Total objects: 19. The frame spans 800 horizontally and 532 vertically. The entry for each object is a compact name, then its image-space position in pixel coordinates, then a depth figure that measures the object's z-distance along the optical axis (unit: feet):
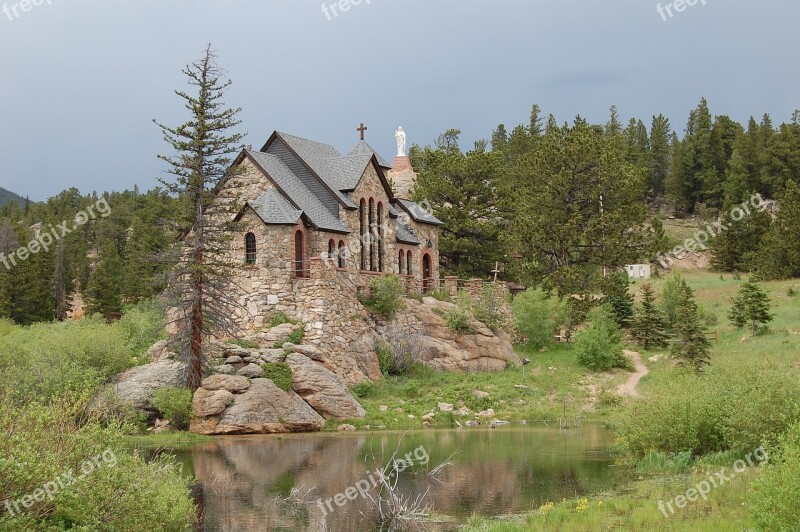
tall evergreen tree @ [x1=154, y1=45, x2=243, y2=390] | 115.75
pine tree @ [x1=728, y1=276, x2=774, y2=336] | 164.86
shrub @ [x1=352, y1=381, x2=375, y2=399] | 128.98
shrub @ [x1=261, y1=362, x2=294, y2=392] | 115.14
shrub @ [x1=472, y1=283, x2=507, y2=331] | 162.71
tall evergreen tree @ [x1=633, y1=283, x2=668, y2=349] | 176.65
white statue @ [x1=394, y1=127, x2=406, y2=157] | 224.94
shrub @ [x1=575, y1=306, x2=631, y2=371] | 157.28
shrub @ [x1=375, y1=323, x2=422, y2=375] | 143.33
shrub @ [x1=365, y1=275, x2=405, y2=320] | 149.60
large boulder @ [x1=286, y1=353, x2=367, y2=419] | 117.50
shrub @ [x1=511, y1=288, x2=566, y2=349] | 172.45
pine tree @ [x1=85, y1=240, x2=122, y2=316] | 237.66
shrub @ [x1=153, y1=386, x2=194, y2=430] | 108.37
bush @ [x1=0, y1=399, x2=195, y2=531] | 39.73
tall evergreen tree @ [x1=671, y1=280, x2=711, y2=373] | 139.33
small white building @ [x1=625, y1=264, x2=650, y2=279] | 260.42
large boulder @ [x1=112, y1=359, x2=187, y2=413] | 111.65
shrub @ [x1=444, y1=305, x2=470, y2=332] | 154.81
